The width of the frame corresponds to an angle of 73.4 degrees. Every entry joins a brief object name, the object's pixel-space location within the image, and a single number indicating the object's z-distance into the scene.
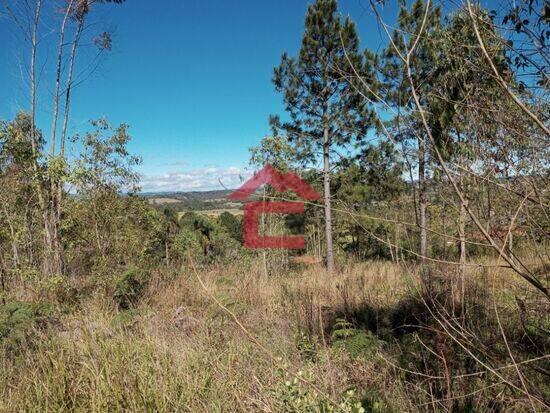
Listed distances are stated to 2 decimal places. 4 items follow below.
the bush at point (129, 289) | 5.06
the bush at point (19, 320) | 3.19
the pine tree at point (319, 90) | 11.12
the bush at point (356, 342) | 3.14
